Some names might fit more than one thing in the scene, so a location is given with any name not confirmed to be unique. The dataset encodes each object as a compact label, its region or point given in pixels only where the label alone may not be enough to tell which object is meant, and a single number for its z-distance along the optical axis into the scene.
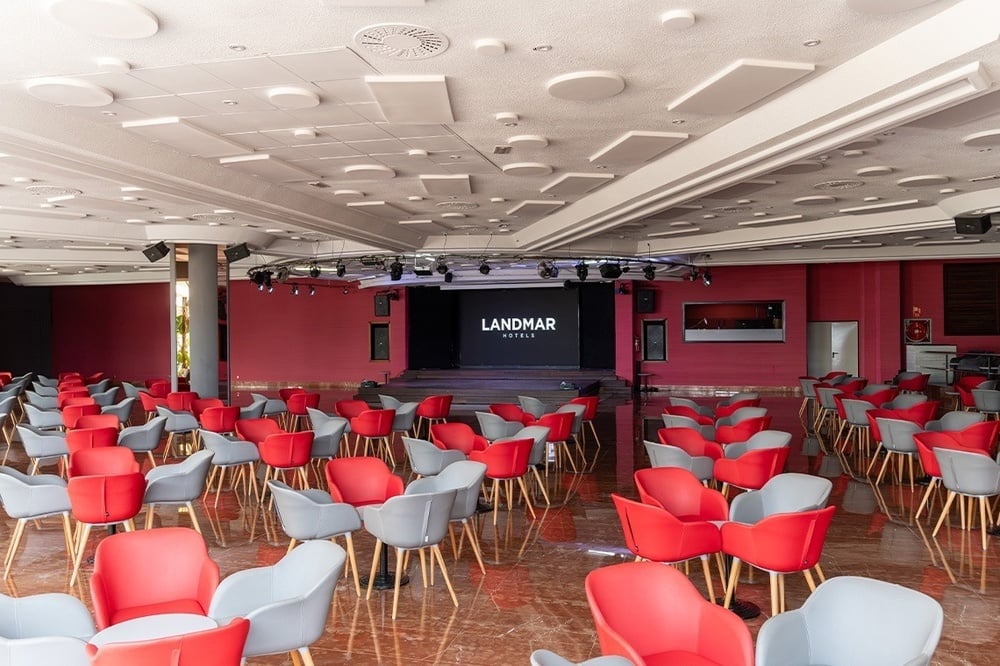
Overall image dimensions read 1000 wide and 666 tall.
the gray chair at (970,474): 6.71
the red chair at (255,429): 9.12
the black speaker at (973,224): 11.43
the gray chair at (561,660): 2.80
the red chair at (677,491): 5.75
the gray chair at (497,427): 9.90
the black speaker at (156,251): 13.64
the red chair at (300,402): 12.62
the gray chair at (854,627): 3.16
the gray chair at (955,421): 8.86
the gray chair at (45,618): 3.33
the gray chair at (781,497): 5.47
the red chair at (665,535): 4.91
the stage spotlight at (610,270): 16.94
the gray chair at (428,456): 7.90
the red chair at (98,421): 9.52
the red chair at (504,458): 7.61
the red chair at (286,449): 8.12
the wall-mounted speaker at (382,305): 23.20
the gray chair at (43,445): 8.88
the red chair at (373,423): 10.39
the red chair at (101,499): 6.01
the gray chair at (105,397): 13.85
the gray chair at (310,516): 5.57
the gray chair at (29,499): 6.21
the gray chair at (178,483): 6.64
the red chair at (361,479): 6.50
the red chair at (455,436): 8.76
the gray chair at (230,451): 8.36
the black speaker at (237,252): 14.23
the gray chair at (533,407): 11.50
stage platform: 19.47
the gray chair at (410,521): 5.44
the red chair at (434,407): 12.59
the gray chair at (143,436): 9.18
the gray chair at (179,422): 10.85
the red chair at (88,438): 8.61
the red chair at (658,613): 3.48
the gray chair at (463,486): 6.13
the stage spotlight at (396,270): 16.90
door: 21.09
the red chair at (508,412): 10.80
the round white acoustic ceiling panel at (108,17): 4.24
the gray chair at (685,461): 7.29
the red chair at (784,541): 4.68
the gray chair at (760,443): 7.57
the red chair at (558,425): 9.54
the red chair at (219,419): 10.43
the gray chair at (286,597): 3.52
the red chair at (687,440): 7.95
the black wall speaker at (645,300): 21.95
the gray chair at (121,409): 11.97
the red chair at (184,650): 2.85
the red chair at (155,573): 4.15
